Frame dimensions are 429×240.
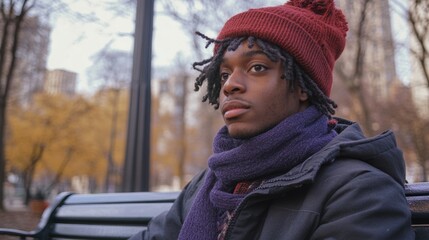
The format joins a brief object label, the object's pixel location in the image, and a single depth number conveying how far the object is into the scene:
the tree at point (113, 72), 8.58
